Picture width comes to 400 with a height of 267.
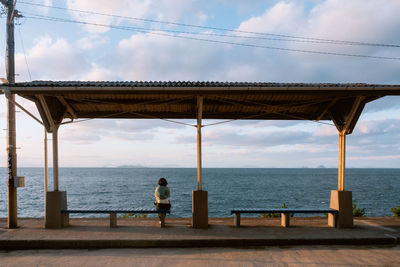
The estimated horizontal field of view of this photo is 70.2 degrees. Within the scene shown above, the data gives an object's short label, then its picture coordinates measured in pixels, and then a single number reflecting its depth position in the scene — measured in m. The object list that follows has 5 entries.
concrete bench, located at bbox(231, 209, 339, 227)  7.37
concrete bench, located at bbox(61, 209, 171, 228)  7.27
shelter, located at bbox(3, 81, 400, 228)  6.63
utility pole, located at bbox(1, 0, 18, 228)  7.44
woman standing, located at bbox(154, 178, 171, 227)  7.61
